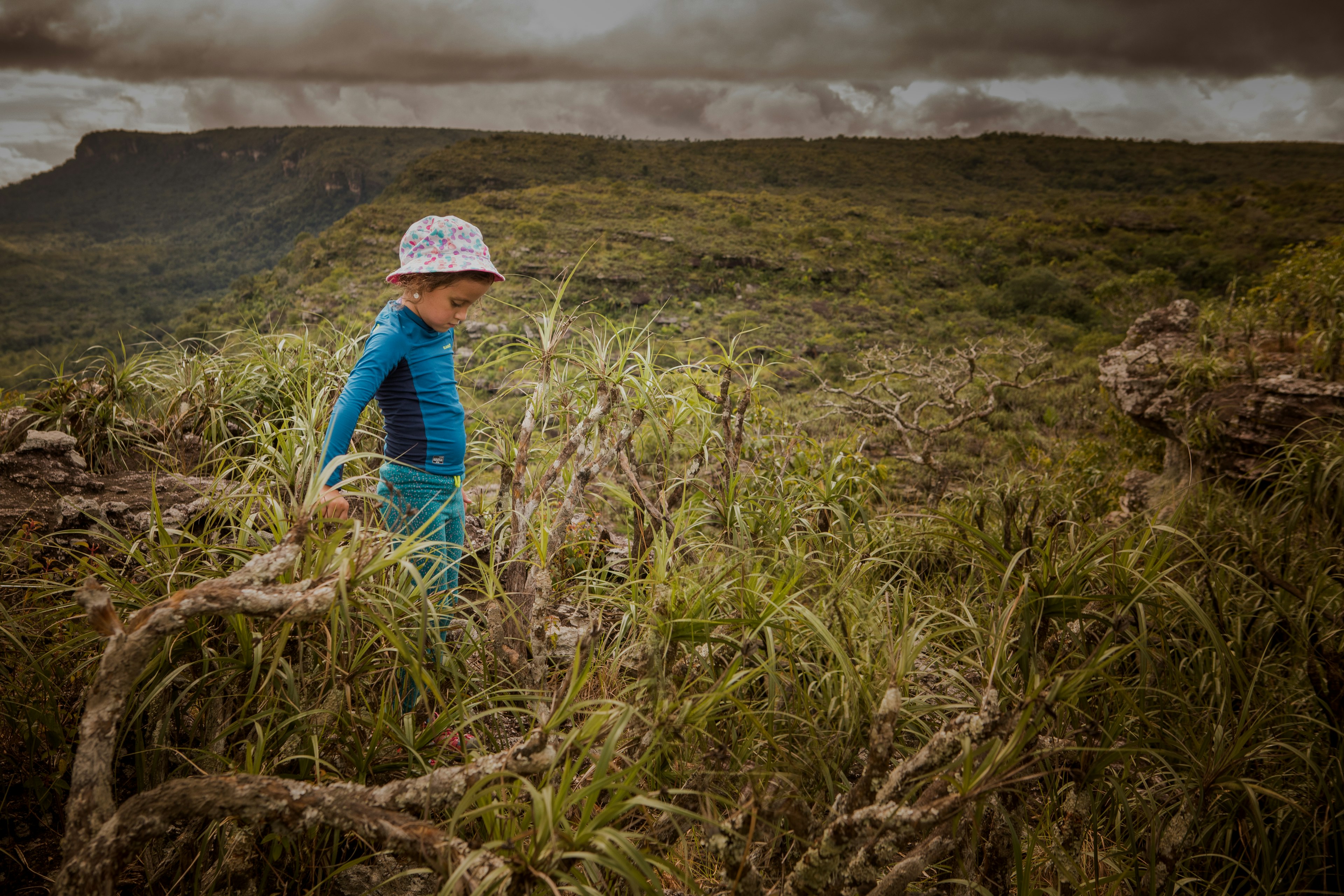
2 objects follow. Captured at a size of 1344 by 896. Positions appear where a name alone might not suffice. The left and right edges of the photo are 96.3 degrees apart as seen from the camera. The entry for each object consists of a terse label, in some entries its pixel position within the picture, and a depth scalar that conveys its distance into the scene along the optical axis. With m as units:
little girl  1.85
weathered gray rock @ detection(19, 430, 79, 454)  2.37
